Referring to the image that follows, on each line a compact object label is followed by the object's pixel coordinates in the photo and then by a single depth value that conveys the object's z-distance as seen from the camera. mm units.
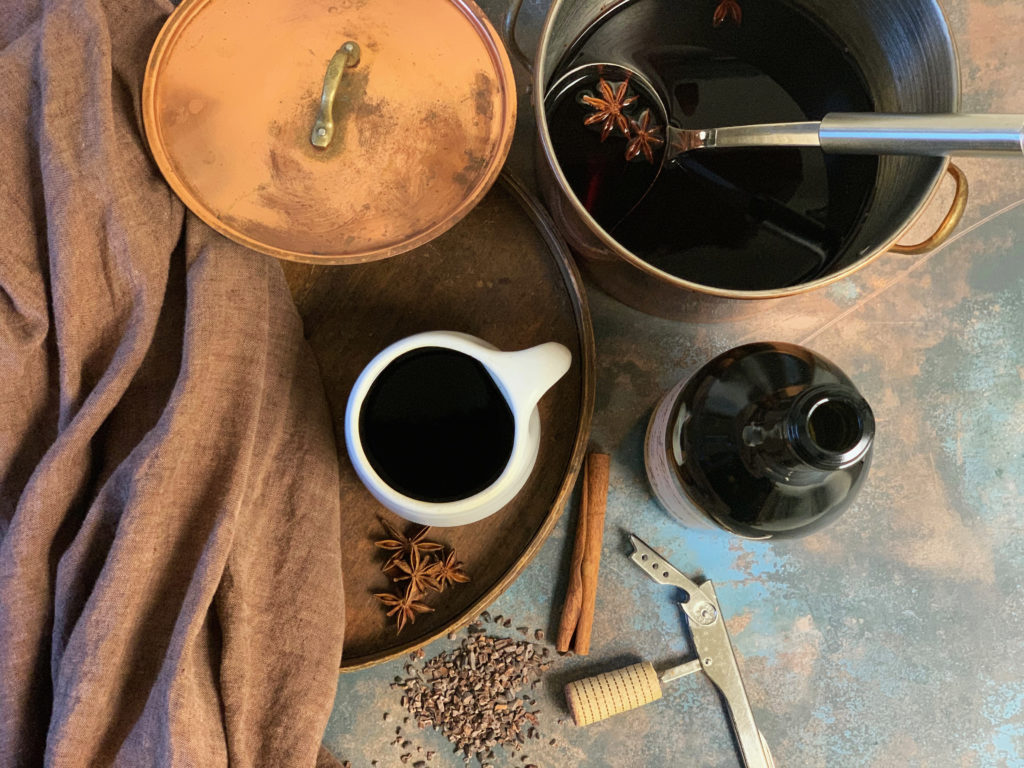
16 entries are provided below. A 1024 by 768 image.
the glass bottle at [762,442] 470
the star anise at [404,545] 653
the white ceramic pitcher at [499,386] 542
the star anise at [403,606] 649
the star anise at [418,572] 646
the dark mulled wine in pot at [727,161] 600
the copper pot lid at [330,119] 542
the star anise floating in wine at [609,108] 600
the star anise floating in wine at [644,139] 600
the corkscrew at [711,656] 723
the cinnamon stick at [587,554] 718
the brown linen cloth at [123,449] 534
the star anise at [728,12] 607
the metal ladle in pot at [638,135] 594
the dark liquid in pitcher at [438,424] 571
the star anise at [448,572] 650
